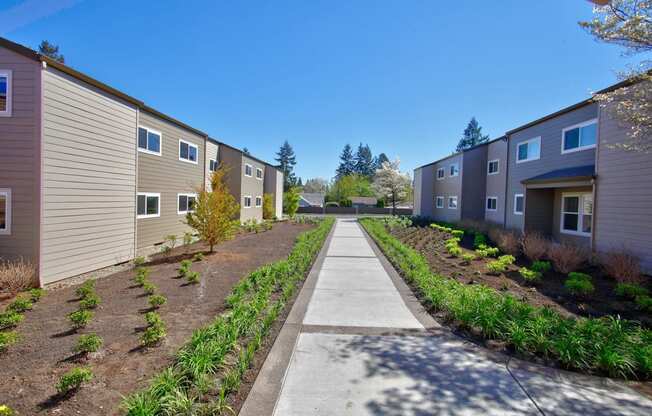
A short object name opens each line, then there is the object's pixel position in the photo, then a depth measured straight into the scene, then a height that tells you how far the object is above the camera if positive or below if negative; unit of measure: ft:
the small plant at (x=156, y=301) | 17.97 -6.22
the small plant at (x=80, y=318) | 15.06 -6.21
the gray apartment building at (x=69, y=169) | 23.07 +2.12
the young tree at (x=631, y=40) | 17.44 +10.17
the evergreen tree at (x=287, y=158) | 243.60 +34.03
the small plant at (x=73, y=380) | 9.68 -6.03
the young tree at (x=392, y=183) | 141.79 +9.72
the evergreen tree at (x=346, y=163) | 266.98 +34.37
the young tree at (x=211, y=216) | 35.24 -2.14
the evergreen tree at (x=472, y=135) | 217.97 +51.53
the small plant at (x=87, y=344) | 12.34 -6.15
